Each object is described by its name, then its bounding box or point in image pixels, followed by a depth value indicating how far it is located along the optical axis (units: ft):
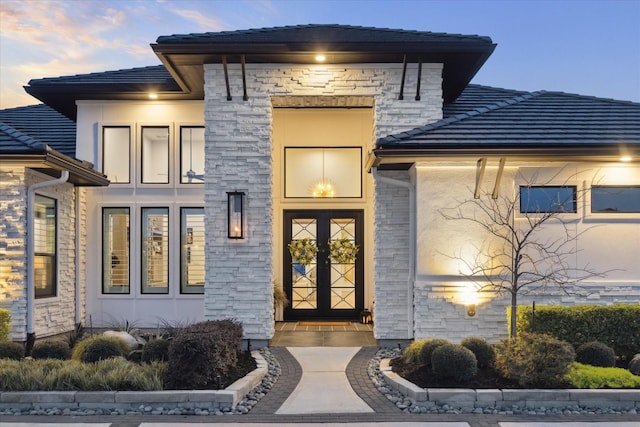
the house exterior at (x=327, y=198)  30.01
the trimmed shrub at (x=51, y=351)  26.32
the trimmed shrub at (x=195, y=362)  22.25
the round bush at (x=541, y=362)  22.18
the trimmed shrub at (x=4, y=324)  28.63
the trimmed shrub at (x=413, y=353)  25.45
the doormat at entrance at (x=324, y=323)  38.70
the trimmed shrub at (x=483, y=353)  24.64
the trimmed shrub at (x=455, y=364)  22.62
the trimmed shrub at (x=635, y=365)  23.92
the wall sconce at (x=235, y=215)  32.14
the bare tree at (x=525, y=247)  29.91
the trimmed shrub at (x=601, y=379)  22.20
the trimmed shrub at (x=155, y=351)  25.57
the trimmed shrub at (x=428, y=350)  24.61
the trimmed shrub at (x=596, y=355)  24.44
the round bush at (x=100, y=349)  25.30
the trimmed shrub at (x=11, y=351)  26.27
